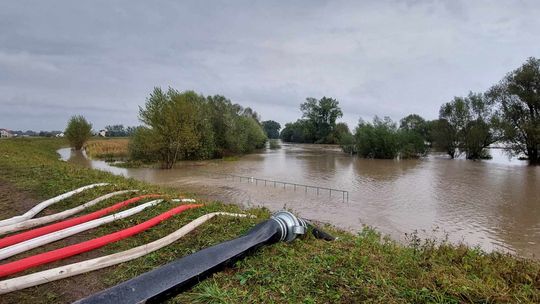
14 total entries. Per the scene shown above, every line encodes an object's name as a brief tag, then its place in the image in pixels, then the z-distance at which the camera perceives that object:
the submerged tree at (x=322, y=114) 84.81
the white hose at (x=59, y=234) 3.57
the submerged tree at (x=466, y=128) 44.68
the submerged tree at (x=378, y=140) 45.50
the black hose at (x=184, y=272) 2.33
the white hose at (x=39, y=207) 4.79
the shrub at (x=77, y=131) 51.19
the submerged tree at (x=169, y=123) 29.06
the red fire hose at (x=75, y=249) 3.07
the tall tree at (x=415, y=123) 67.62
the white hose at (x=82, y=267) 2.79
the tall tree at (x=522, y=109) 38.09
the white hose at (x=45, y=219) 4.54
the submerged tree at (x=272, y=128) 158.60
